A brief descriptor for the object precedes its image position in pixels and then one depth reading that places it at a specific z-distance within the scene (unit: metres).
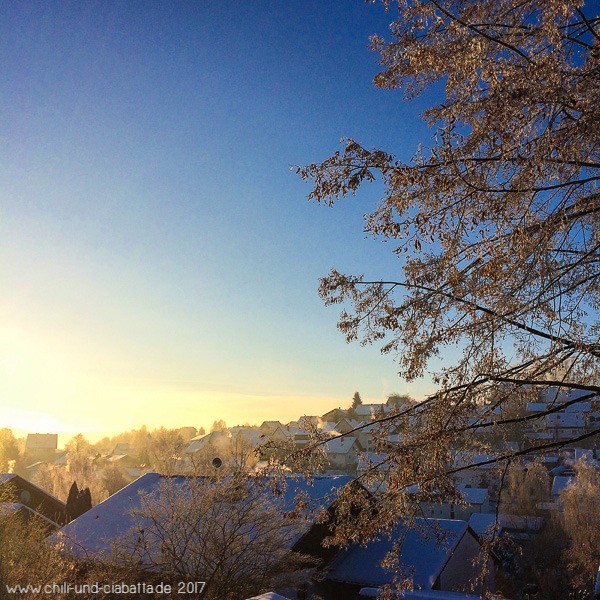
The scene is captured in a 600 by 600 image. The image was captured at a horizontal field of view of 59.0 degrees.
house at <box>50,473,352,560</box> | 13.16
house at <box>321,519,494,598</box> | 14.97
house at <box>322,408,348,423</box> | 90.06
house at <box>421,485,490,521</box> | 41.16
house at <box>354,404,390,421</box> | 88.99
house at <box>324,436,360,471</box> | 62.00
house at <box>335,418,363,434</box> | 75.02
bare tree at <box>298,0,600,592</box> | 4.99
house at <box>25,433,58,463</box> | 115.51
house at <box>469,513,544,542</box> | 35.38
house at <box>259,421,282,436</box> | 85.39
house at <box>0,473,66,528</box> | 28.14
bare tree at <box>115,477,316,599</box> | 10.95
